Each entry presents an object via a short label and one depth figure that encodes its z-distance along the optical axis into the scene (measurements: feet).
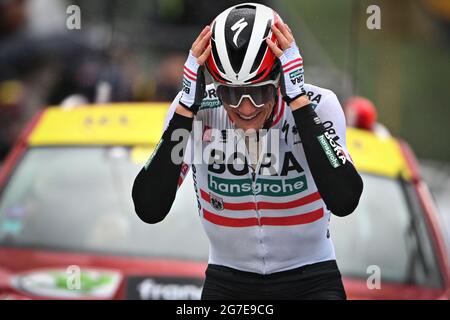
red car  35.81
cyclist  26.40
